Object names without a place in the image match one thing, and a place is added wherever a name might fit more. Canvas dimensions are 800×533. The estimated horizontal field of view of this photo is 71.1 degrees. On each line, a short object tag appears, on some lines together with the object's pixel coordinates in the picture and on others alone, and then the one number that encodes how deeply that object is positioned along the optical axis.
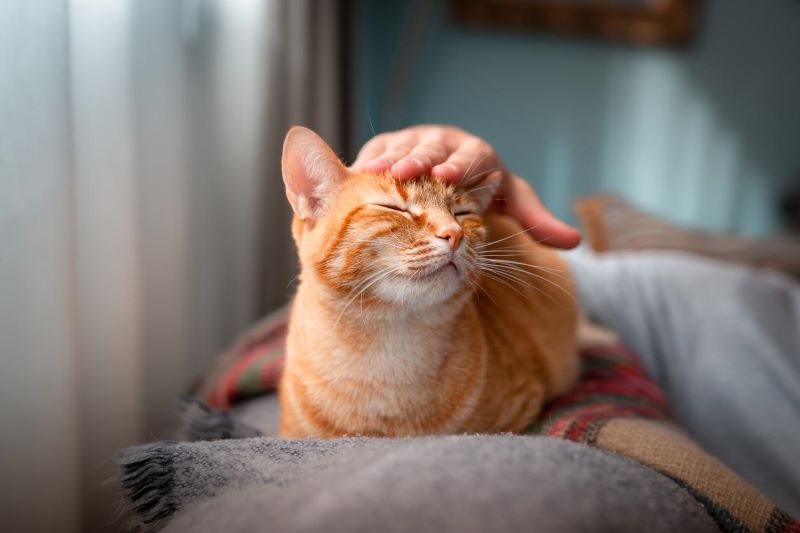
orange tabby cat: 0.74
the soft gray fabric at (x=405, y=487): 0.44
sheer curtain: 0.81
